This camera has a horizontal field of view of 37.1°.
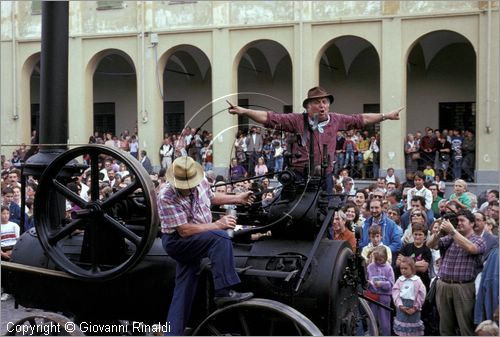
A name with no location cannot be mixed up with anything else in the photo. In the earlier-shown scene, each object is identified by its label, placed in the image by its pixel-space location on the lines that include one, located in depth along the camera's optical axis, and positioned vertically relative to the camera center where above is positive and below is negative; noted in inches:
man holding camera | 294.7 -44.0
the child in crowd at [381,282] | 310.3 -49.9
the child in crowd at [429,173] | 719.0 -9.8
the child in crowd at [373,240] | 341.7 -35.9
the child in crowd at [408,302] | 304.2 -56.9
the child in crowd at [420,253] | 325.7 -40.3
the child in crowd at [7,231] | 388.8 -34.7
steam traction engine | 208.7 -28.7
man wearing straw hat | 206.7 -20.5
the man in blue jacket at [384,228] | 356.8 -32.1
